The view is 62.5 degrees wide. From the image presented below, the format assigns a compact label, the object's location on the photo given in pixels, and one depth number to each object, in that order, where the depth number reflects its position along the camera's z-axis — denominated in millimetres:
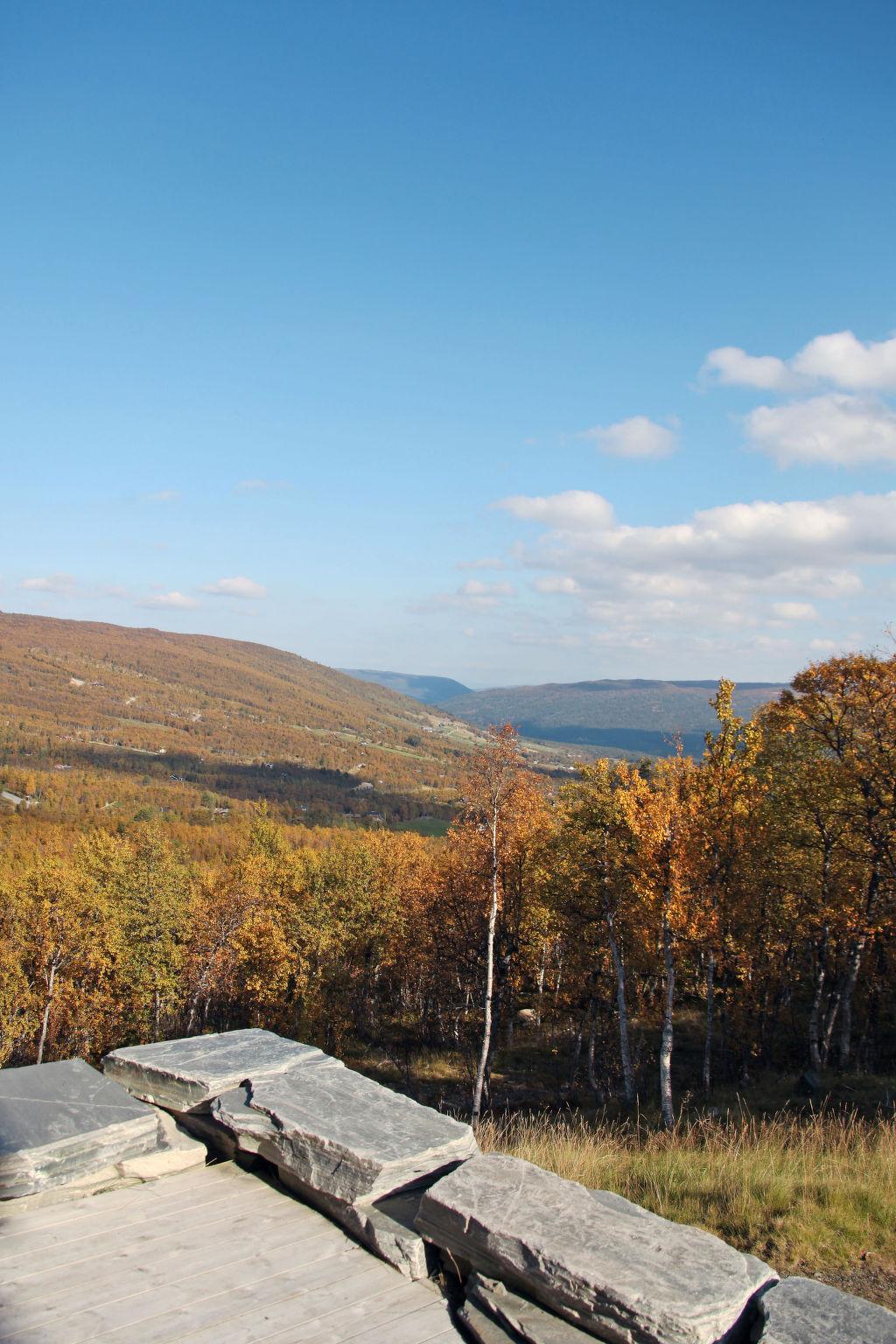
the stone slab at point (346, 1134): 6227
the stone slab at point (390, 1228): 5590
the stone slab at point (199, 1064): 7949
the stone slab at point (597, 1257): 4566
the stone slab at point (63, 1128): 6168
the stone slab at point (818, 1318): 4473
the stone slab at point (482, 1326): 4863
